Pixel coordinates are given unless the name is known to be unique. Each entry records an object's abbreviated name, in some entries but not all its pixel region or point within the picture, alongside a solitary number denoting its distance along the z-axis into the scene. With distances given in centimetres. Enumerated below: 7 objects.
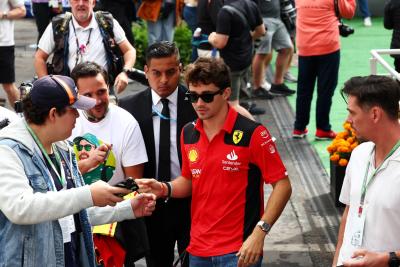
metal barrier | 690
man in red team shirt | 496
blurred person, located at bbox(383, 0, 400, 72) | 966
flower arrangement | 826
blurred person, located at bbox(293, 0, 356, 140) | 996
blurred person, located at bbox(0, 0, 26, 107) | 1070
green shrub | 1418
